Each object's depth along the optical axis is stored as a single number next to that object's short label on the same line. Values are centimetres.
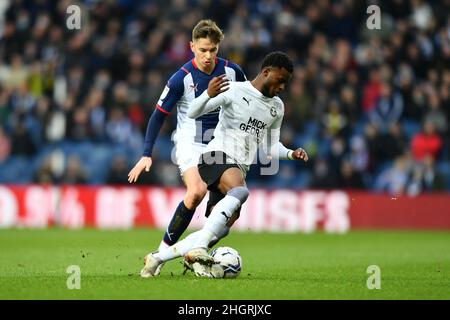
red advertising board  3787
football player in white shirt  1737
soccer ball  1784
